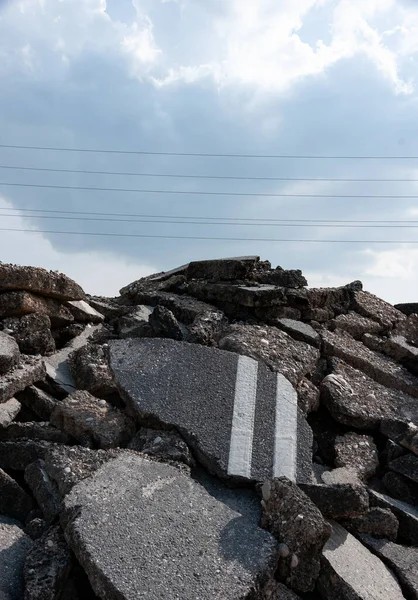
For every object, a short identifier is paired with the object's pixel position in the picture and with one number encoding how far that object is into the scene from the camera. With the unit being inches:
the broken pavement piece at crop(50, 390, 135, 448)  99.3
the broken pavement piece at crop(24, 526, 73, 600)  70.5
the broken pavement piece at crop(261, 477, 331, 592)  77.9
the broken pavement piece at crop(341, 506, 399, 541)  94.7
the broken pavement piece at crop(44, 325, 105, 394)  119.6
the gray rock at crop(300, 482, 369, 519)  89.1
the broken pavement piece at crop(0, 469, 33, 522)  90.1
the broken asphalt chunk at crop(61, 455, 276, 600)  68.7
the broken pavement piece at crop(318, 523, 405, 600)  80.4
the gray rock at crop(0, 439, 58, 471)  96.4
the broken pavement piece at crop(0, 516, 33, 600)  72.1
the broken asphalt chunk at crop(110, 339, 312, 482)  95.6
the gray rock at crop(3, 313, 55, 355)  127.3
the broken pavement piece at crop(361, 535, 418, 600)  88.7
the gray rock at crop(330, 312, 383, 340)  167.9
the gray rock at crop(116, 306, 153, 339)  134.8
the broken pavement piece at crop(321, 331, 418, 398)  147.9
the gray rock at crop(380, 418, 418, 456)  115.6
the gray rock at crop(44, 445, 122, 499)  84.8
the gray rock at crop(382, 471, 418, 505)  110.8
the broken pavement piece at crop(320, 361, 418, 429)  124.1
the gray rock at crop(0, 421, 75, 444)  101.8
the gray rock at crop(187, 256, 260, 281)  168.1
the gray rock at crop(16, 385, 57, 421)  110.5
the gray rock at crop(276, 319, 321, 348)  147.7
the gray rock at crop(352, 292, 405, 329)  179.5
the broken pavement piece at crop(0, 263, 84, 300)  134.9
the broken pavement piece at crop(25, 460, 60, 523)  85.6
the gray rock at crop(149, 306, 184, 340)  132.0
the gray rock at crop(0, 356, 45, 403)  106.8
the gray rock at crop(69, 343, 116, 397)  114.5
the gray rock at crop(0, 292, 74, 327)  133.3
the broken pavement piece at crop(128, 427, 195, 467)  93.7
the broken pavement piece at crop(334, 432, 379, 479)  112.9
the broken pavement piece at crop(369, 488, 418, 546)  101.0
